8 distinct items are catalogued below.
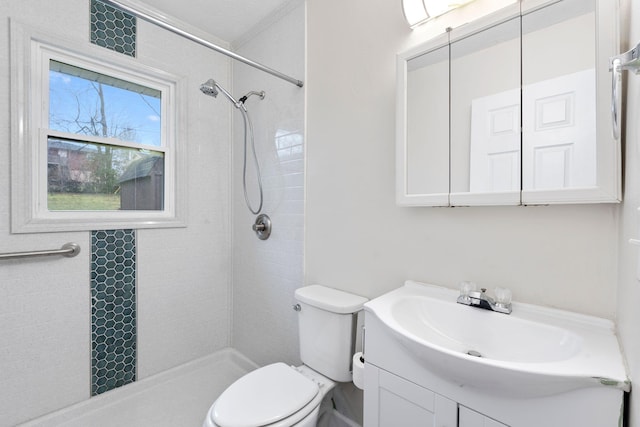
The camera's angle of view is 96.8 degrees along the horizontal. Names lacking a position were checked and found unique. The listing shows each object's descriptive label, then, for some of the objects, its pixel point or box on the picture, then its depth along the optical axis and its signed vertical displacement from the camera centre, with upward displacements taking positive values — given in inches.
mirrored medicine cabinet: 30.8 +13.1
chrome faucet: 36.1 -11.8
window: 56.6 +15.6
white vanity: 22.8 -15.5
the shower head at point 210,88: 62.9 +27.0
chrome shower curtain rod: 41.9 +29.5
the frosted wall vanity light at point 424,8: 41.9 +30.7
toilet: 40.8 -29.1
